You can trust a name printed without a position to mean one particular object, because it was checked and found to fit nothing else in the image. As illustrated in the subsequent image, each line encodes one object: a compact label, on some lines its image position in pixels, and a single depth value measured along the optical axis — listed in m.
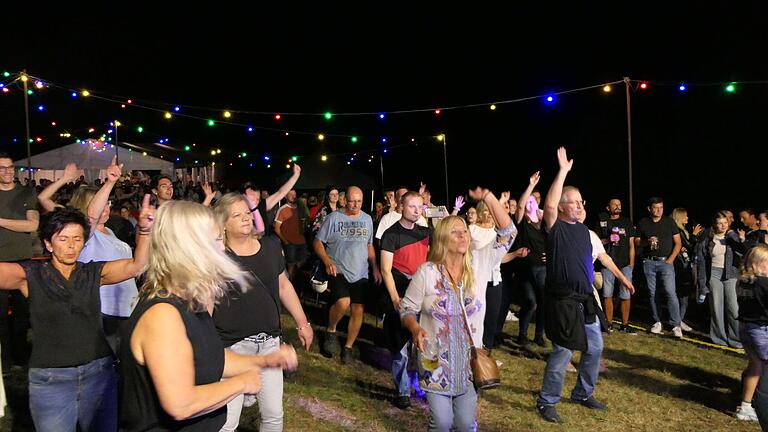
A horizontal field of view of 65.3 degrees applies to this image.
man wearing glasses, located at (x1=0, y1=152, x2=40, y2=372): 5.66
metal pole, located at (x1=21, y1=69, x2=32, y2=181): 13.62
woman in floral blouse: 3.94
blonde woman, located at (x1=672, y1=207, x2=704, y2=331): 9.58
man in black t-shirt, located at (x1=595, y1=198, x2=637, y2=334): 9.09
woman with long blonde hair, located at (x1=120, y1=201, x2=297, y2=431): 2.12
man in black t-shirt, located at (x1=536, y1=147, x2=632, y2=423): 5.54
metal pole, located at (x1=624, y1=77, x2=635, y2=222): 11.85
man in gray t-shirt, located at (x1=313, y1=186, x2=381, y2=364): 7.38
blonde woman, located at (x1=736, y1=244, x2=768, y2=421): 5.34
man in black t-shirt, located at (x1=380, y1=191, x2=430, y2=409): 5.92
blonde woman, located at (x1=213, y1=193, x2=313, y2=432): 3.87
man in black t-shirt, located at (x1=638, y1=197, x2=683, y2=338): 9.05
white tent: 29.03
